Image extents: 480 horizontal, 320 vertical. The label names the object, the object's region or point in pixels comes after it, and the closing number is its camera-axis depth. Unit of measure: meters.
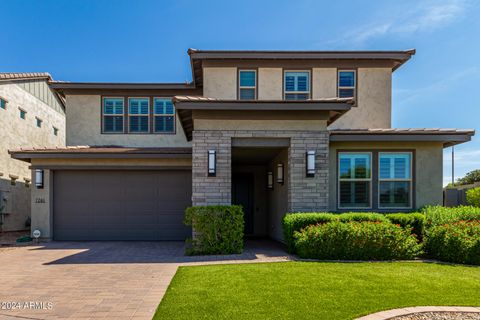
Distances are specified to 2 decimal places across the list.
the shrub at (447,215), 8.64
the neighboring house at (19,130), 15.21
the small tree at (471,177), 36.58
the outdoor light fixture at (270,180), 12.38
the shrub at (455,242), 7.28
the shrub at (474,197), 14.53
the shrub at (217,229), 8.50
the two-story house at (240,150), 9.16
